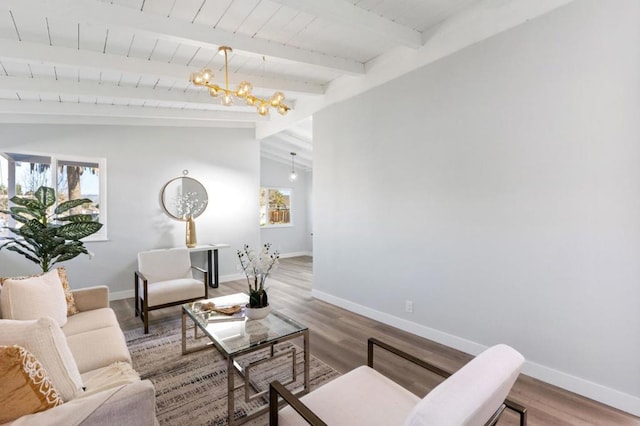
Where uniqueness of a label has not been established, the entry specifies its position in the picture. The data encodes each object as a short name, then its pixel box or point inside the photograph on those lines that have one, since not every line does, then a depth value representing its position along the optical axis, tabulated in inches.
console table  210.0
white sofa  44.6
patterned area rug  81.8
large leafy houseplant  115.0
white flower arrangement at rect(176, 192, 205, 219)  211.5
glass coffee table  77.9
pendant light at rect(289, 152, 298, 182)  305.2
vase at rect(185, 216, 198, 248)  204.2
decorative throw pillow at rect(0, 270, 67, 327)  84.4
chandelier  97.1
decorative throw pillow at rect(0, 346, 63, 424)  43.4
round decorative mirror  206.2
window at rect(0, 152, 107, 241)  163.9
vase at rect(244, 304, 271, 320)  95.5
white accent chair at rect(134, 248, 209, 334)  138.6
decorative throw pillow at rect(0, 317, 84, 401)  52.6
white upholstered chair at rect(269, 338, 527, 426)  36.6
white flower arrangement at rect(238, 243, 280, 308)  93.5
